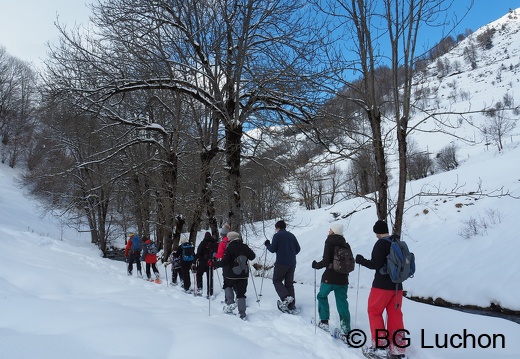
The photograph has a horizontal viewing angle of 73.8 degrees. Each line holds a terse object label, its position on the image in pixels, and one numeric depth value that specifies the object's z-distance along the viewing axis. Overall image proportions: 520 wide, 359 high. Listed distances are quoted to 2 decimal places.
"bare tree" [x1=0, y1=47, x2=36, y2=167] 41.31
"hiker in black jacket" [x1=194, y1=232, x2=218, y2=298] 8.86
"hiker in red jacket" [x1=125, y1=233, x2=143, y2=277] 12.55
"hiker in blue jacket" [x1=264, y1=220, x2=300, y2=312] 6.74
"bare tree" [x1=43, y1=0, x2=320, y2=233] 8.29
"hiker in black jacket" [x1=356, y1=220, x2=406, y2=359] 4.78
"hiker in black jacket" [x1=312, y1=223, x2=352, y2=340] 5.59
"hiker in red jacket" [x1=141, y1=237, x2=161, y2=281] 11.77
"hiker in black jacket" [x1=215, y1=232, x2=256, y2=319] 6.52
